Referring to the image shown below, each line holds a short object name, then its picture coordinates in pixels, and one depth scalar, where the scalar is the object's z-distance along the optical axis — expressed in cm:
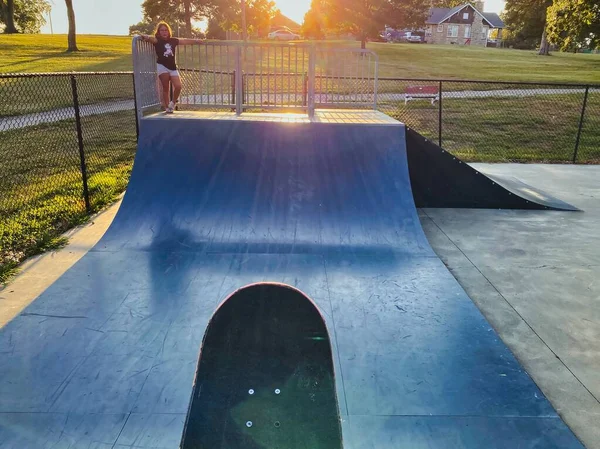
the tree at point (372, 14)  4481
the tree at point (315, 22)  4778
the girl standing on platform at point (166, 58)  740
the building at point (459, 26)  8322
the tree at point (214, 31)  6166
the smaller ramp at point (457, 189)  738
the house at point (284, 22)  10495
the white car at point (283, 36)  6357
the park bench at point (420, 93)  1928
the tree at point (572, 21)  2325
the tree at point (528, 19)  5125
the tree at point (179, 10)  5232
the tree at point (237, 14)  5331
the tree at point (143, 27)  8514
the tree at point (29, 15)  6806
